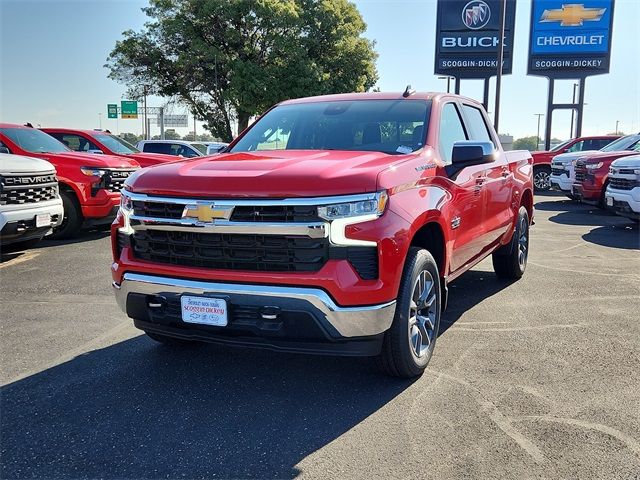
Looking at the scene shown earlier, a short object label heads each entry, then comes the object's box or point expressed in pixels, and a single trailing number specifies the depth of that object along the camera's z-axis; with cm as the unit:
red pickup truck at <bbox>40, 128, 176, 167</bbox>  1175
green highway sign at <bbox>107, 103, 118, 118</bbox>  5181
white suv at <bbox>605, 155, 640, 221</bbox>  970
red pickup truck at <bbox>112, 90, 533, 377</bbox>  305
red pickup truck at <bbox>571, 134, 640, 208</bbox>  1277
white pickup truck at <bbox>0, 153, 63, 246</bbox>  685
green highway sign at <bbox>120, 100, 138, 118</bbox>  5269
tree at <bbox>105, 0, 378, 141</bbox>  3039
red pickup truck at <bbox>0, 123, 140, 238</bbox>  923
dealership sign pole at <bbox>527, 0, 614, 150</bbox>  2517
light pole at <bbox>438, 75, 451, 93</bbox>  2801
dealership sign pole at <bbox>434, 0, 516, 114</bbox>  2678
